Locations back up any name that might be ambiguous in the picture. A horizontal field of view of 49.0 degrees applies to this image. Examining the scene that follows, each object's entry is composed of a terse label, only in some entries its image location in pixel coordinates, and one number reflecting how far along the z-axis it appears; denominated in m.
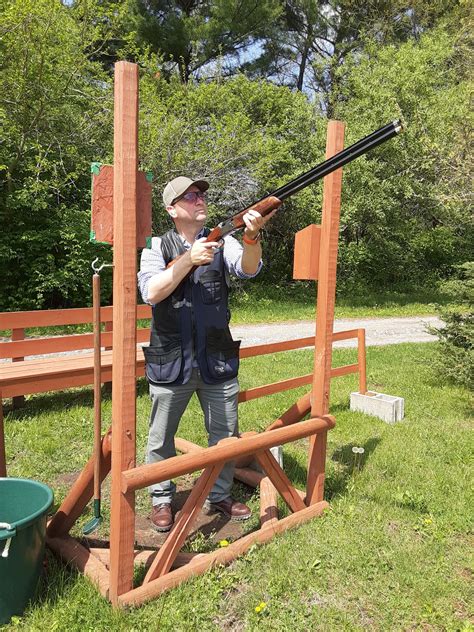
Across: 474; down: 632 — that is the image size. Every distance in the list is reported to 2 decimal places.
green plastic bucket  2.31
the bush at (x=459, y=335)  6.26
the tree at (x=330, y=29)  21.08
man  3.02
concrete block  5.50
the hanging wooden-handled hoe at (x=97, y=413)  2.61
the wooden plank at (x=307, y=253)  3.36
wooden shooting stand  2.44
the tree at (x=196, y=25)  17.30
